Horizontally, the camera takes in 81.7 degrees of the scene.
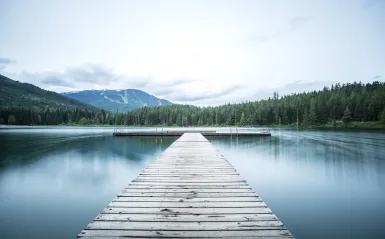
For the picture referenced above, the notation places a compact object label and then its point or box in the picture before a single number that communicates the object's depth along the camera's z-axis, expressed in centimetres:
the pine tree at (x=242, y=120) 9481
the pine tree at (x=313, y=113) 7775
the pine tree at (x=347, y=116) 6975
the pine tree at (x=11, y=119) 10486
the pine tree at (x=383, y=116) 6003
